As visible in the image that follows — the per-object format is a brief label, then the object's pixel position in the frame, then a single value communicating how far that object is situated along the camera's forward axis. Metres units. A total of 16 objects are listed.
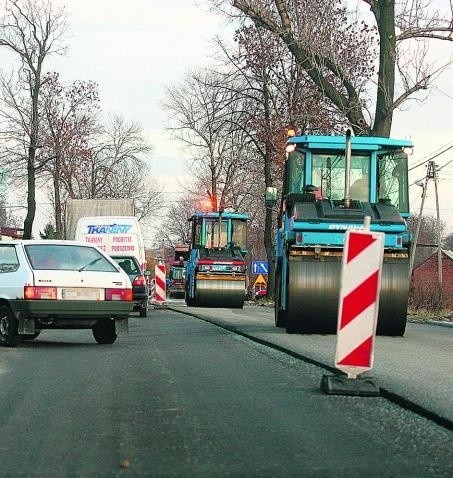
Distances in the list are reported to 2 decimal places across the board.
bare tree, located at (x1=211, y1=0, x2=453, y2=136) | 29.53
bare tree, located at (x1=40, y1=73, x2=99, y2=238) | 53.34
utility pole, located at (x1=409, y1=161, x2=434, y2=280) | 61.13
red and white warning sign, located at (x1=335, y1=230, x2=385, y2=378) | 8.34
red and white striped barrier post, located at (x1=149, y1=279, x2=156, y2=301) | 44.81
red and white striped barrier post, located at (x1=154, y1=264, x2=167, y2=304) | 34.34
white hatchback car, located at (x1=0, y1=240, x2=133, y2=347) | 13.30
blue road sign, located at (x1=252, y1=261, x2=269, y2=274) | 49.97
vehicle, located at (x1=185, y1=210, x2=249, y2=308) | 32.78
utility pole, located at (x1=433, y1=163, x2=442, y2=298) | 60.60
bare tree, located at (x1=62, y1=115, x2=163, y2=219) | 56.31
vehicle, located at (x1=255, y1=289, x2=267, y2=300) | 54.86
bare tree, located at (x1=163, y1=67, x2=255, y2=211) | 39.22
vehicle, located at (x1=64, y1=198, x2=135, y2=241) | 32.25
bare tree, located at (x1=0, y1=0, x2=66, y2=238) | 50.56
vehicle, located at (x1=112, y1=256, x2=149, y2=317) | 23.72
